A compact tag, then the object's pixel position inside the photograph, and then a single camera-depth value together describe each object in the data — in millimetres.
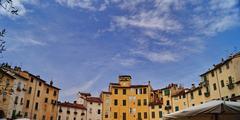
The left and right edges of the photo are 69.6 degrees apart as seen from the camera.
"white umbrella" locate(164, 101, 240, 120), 5645
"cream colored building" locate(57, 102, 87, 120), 47701
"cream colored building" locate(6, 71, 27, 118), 33081
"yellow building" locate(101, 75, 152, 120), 50103
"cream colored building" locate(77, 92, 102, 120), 52294
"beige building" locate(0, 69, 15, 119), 30464
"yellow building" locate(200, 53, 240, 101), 29950
